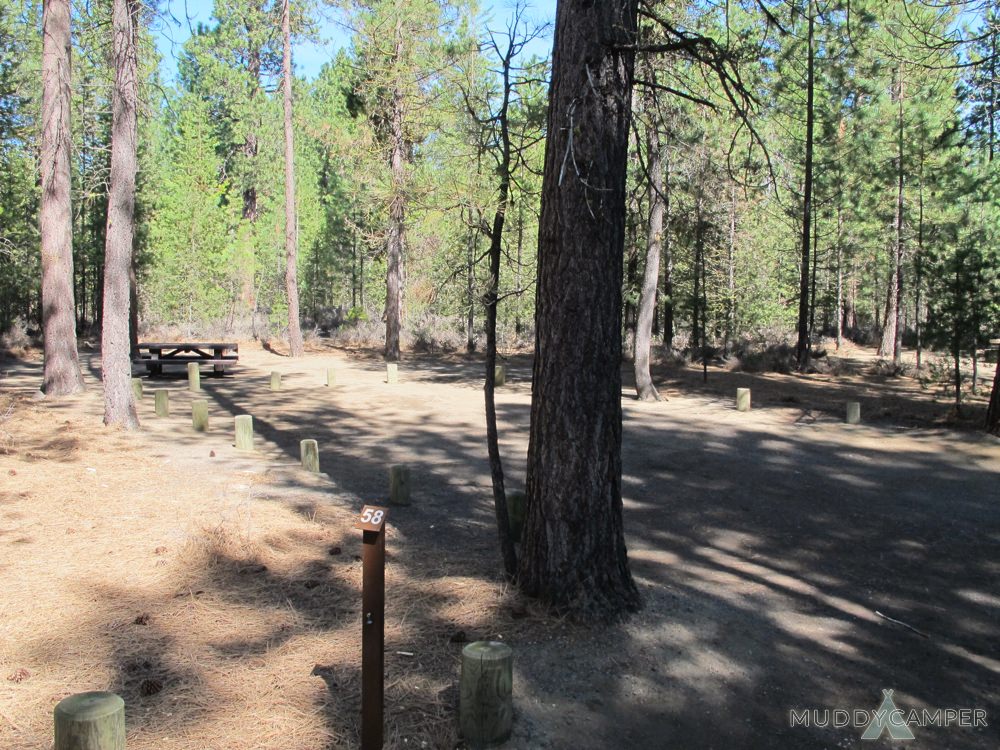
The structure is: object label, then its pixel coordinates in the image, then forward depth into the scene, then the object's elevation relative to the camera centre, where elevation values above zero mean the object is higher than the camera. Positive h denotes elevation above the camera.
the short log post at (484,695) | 3.33 -1.60
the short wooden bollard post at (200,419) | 11.17 -1.24
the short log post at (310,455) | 8.69 -1.37
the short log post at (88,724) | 2.57 -1.36
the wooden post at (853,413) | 13.23 -1.18
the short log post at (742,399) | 14.55 -1.06
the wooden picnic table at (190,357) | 19.03 -0.55
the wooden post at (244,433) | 9.73 -1.26
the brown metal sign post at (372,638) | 3.13 -1.28
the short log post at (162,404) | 12.38 -1.14
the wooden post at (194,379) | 16.83 -0.96
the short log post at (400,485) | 7.52 -1.48
